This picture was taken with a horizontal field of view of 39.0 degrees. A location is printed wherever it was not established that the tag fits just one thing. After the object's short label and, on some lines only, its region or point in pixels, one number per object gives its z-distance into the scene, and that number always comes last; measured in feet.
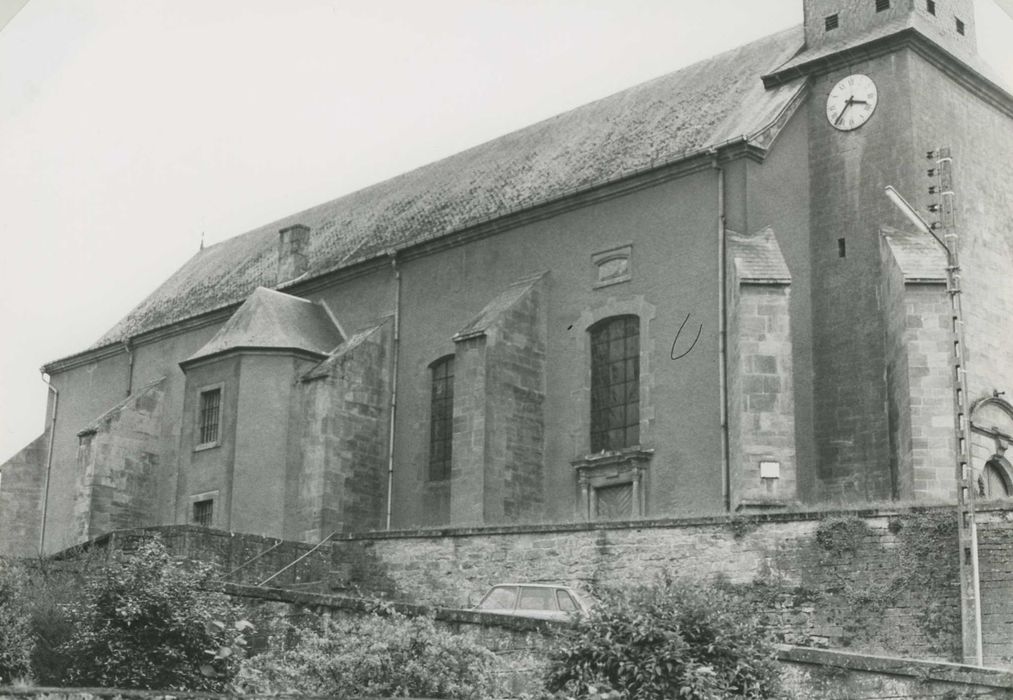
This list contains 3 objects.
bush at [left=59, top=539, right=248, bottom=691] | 58.13
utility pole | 70.49
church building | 95.66
